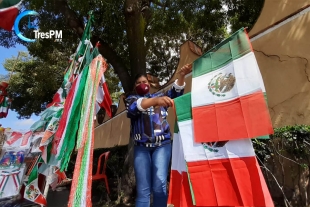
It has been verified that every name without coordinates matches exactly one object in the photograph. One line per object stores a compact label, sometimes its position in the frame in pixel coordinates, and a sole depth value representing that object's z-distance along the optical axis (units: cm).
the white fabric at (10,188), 406
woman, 239
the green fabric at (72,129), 281
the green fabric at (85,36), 365
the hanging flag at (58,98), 403
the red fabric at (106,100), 320
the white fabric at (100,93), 310
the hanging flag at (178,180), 219
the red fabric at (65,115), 299
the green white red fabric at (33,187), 392
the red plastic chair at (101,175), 528
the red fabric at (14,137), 440
